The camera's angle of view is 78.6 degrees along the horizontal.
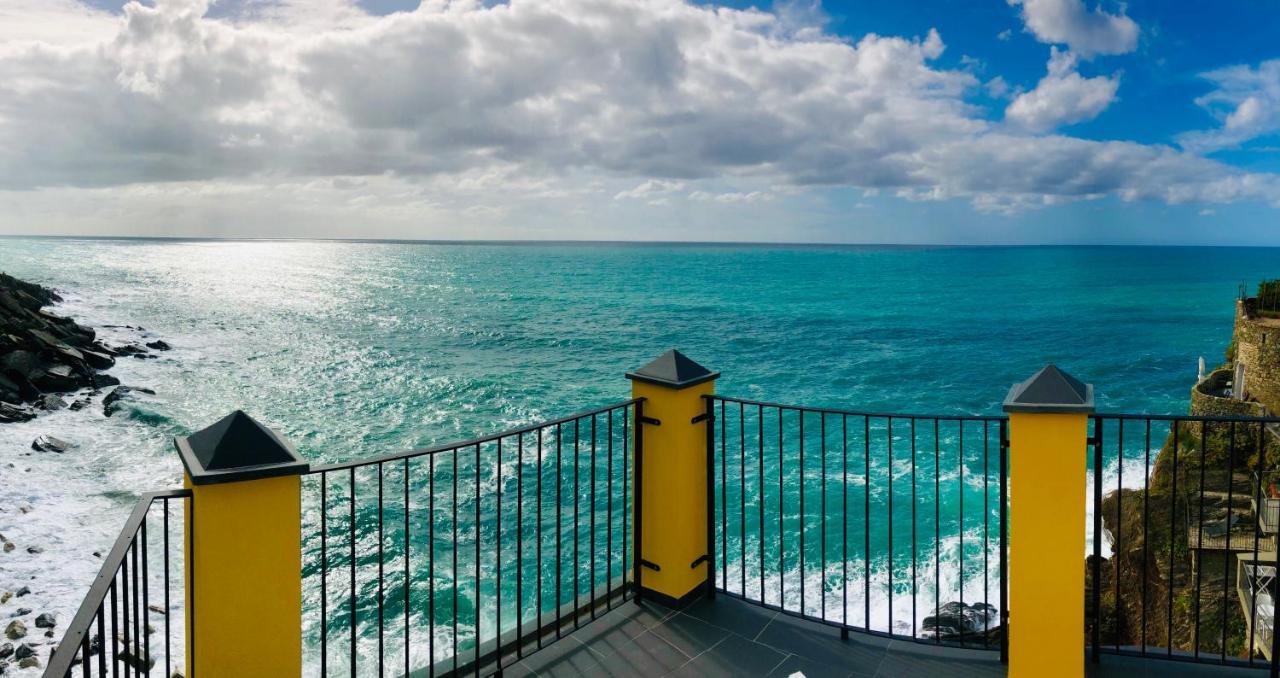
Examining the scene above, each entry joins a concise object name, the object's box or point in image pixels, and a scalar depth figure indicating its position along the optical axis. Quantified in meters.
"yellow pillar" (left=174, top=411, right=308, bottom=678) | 3.16
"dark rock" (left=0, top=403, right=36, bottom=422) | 23.03
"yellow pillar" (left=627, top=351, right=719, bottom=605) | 5.05
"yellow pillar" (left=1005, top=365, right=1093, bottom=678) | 3.98
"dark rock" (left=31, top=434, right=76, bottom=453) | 21.14
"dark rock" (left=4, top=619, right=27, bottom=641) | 11.73
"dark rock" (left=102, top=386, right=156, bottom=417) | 25.84
